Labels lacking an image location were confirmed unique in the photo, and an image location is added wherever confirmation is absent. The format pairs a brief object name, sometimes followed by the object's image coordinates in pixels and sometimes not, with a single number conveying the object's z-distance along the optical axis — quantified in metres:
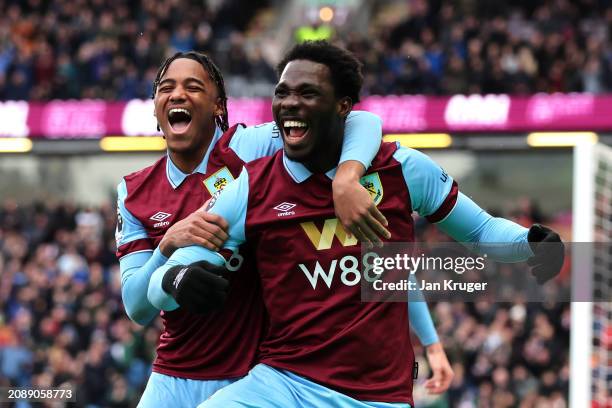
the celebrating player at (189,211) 9.91
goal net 15.33
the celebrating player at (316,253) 8.95
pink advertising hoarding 37.19
